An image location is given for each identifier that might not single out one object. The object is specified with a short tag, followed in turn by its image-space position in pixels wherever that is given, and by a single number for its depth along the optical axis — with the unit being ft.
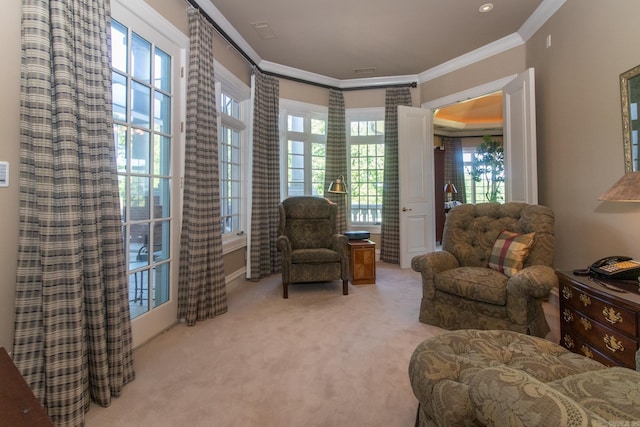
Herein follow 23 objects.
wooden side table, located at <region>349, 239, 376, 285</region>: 12.43
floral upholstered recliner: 10.96
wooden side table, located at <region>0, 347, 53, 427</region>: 2.27
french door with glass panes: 6.91
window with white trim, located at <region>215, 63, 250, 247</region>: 11.70
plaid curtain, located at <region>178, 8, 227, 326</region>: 8.63
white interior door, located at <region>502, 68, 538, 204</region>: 10.10
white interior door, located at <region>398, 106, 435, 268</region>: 14.82
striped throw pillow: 7.62
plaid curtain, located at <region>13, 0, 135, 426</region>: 4.50
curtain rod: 9.45
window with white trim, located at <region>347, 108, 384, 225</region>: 16.99
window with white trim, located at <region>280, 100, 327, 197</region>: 15.37
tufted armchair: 6.99
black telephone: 5.70
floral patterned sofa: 2.10
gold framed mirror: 6.70
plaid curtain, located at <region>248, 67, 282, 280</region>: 12.85
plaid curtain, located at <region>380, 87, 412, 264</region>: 15.70
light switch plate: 4.55
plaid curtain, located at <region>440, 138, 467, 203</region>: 24.70
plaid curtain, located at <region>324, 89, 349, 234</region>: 15.90
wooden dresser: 4.78
